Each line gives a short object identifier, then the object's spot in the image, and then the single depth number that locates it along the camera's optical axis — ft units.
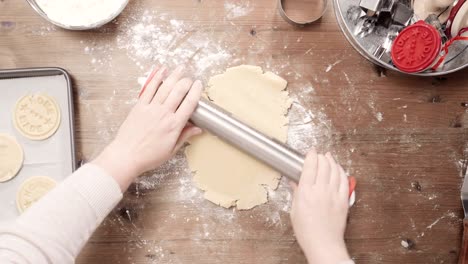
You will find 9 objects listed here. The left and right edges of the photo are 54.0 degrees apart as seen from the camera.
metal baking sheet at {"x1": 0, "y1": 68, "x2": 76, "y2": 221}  3.70
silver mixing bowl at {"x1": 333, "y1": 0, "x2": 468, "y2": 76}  3.72
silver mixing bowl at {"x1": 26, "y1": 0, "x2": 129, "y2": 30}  3.61
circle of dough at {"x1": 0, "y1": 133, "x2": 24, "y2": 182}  3.67
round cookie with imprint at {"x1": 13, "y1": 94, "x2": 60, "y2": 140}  3.69
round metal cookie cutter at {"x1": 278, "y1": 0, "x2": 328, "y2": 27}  3.91
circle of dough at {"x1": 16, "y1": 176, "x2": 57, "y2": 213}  3.63
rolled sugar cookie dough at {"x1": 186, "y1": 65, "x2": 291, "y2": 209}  3.75
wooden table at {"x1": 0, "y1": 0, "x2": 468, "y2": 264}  3.77
